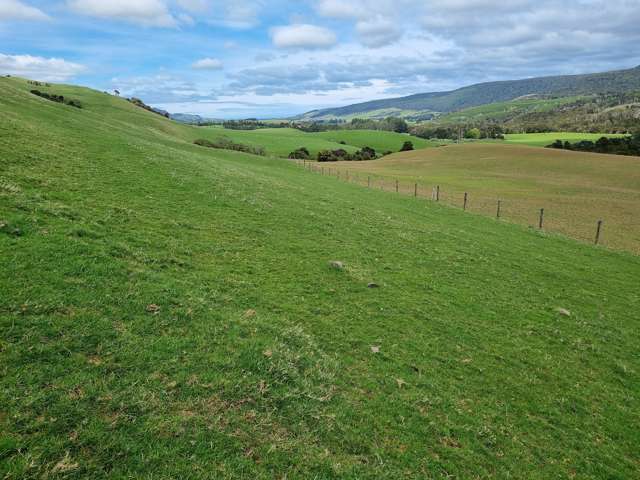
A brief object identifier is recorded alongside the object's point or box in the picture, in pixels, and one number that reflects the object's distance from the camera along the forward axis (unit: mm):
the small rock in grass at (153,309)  8219
